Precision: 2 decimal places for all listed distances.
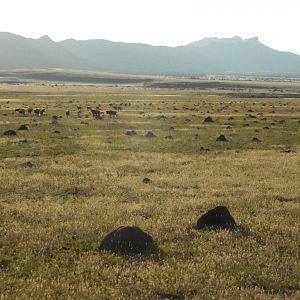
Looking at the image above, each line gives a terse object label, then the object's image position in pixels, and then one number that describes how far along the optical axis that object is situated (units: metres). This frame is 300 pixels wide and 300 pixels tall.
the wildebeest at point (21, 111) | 70.31
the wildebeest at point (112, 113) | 69.50
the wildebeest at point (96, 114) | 65.69
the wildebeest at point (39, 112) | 69.80
